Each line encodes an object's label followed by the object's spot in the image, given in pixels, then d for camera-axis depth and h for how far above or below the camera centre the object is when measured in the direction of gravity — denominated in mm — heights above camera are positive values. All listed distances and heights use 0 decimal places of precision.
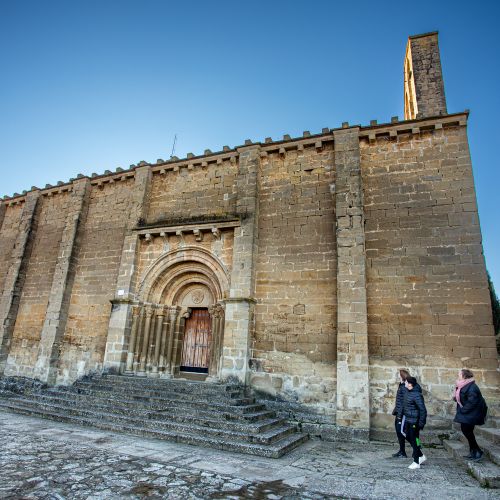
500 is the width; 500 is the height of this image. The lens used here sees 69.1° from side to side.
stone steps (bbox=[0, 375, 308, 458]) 6402 -1247
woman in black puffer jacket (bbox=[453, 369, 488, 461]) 5238 -601
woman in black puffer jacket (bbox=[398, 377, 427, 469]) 5410 -760
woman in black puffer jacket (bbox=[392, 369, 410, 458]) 5879 -714
